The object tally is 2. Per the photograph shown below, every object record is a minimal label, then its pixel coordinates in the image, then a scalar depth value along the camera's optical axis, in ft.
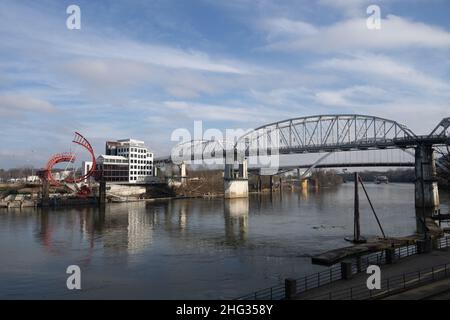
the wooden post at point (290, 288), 63.61
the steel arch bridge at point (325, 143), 293.23
